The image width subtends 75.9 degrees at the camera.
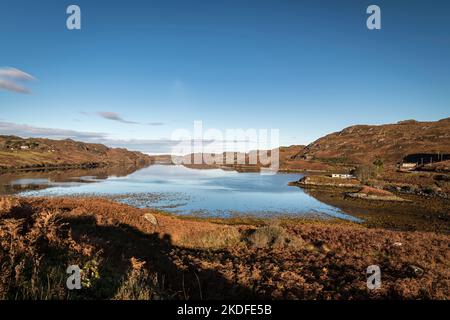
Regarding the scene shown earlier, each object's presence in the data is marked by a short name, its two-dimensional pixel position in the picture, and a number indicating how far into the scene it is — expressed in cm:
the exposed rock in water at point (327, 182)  8869
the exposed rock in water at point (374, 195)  6191
